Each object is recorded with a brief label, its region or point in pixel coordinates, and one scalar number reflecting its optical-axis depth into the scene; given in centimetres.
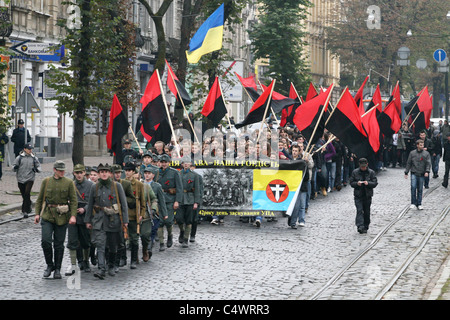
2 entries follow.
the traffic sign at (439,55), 5012
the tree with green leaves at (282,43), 5394
